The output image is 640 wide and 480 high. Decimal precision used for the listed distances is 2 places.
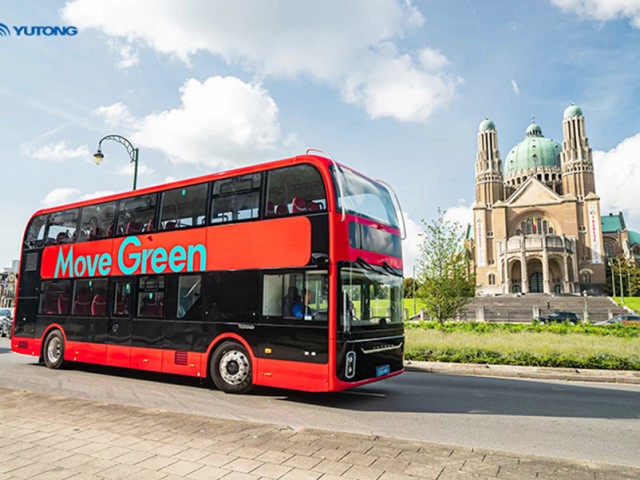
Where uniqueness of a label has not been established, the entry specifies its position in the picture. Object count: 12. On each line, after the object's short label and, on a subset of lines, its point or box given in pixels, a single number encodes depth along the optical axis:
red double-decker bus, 7.81
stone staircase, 45.62
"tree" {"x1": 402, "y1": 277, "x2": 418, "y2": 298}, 73.16
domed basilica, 72.94
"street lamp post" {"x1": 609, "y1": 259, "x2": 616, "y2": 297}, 68.79
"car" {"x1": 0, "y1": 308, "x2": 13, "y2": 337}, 25.33
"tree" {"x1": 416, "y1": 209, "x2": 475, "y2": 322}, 22.16
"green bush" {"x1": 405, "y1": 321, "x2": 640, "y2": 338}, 21.66
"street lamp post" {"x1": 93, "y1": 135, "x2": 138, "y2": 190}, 17.56
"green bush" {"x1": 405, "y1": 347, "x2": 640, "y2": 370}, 11.98
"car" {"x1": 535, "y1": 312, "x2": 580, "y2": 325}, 37.56
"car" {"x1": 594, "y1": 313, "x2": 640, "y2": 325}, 34.88
